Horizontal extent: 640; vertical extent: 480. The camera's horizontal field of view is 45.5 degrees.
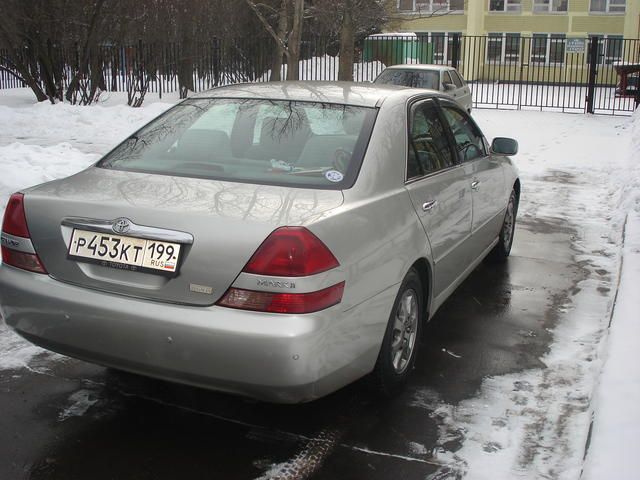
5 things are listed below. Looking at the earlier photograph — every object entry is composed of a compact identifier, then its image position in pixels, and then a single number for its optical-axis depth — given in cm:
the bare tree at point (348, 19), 2220
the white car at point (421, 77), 1758
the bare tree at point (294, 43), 1430
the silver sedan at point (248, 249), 311
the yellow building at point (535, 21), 4084
